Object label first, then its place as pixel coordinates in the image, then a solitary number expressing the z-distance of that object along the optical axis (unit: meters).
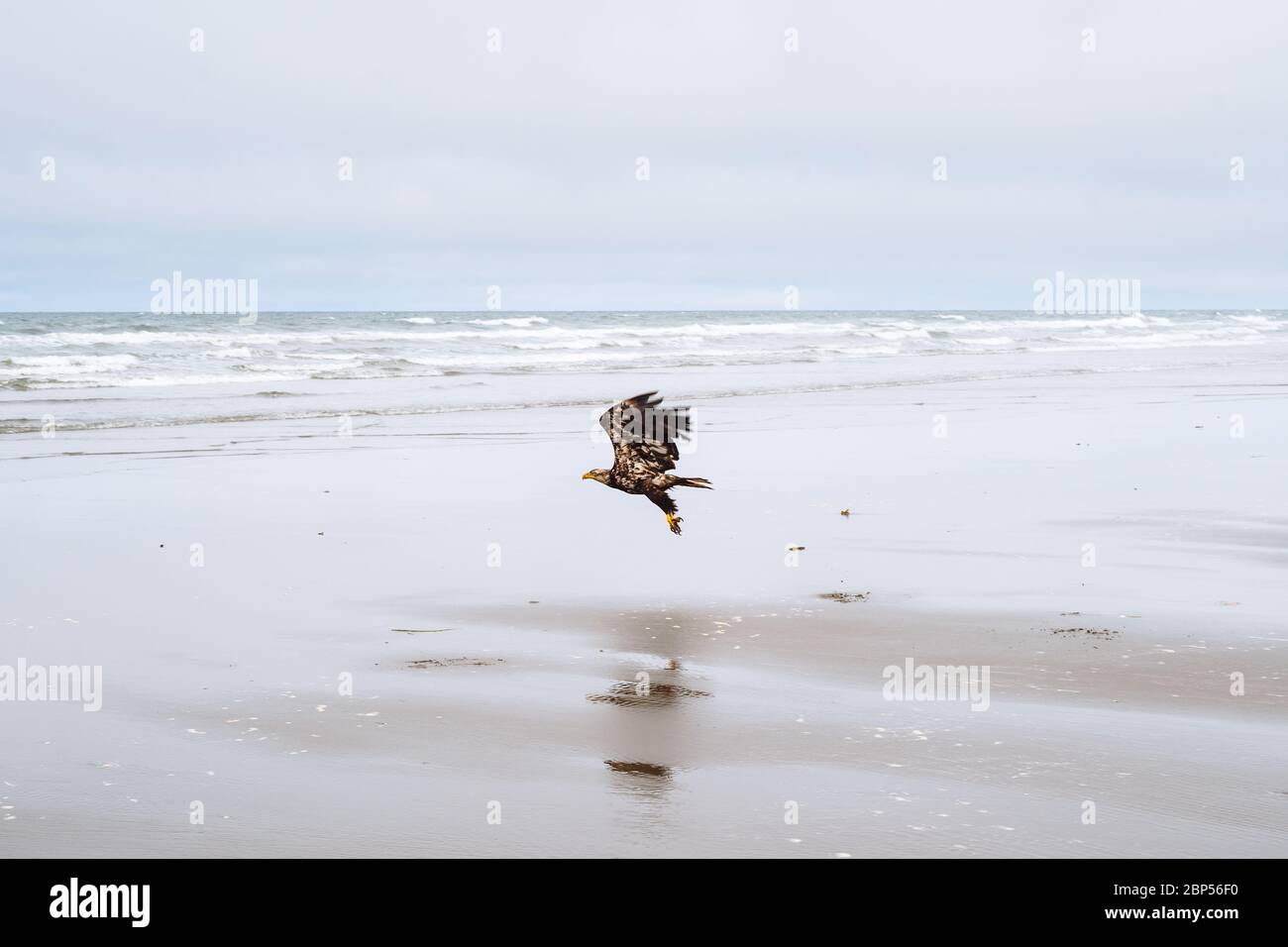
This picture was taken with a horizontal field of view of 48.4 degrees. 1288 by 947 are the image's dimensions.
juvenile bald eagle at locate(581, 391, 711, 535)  10.36
